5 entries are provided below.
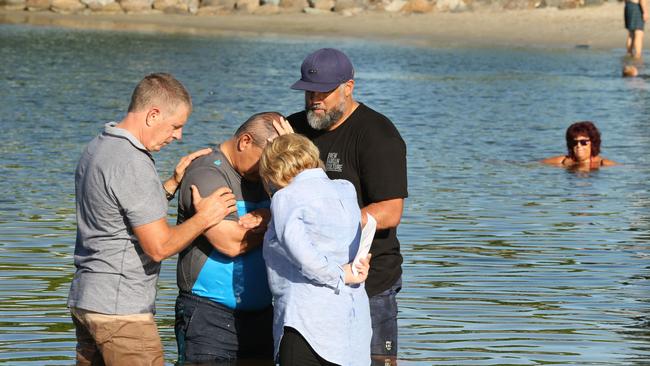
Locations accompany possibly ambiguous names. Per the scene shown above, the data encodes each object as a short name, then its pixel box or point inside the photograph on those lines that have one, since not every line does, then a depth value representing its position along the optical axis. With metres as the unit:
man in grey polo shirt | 10.37
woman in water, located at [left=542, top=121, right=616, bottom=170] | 31.00
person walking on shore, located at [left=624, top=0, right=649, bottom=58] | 59.28
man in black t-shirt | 11.77
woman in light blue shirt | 10.61
